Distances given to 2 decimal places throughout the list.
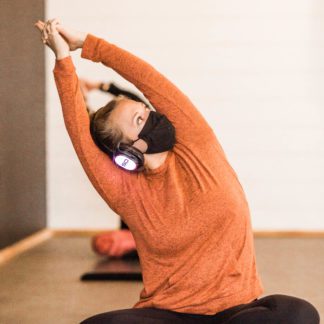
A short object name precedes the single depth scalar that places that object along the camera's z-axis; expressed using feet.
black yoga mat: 17.89
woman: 12.55
